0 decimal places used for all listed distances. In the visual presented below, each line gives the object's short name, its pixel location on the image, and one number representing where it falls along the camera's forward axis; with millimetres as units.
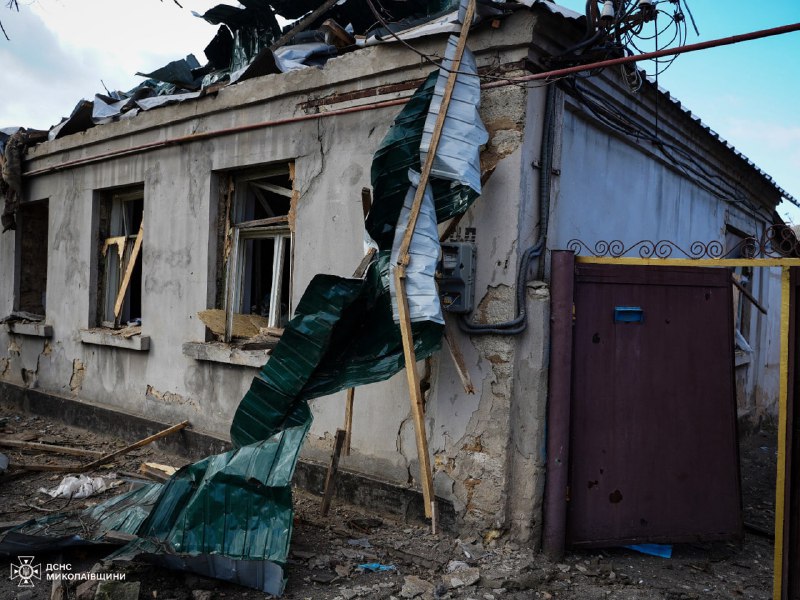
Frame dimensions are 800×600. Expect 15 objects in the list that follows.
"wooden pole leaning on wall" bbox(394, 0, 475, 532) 3527
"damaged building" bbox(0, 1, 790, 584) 4426
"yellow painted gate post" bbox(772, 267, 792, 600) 3465
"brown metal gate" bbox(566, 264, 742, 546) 4469
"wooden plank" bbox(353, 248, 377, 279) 4570
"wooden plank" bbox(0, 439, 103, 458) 6492
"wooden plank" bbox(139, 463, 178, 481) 5539
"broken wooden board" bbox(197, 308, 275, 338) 6199
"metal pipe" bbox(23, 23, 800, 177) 3338
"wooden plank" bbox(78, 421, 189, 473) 5949
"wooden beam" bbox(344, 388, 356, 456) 4735
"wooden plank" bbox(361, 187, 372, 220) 4443
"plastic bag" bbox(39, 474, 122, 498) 5363
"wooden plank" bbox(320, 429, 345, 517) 4758
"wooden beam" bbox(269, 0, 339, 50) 6852
